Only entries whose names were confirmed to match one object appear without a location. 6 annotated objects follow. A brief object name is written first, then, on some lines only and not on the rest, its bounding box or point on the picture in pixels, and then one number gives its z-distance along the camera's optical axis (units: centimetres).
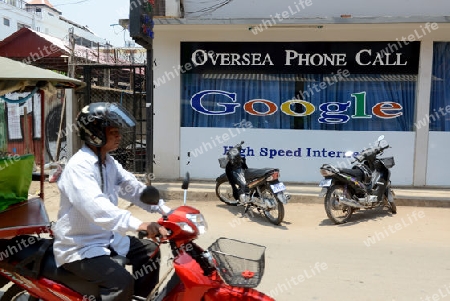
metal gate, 941
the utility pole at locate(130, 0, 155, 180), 745
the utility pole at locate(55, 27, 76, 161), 971
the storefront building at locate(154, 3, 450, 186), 880
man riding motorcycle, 244
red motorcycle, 239
